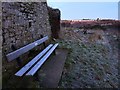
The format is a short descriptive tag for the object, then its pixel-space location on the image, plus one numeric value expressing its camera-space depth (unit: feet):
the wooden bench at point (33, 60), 4.86
